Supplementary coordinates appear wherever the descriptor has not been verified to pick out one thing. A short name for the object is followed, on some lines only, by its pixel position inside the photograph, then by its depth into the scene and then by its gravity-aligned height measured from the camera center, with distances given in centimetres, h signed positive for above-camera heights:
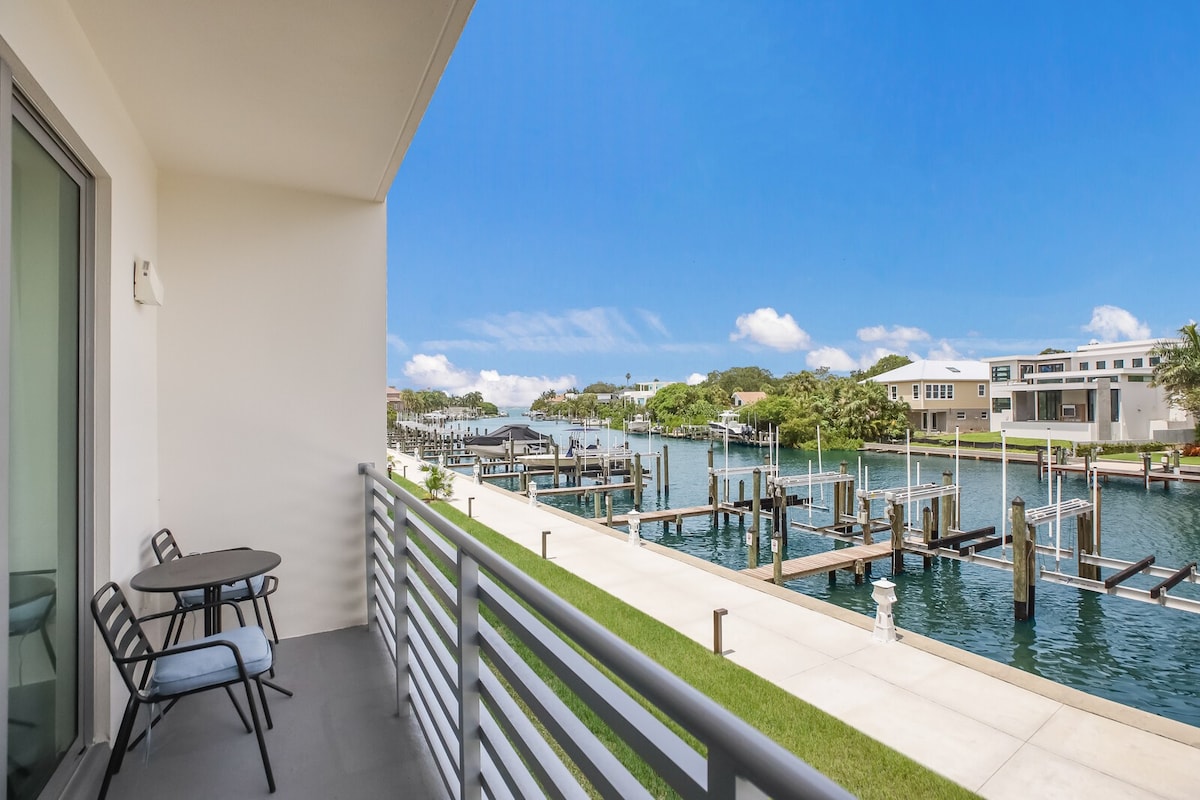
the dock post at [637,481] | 1705 -234
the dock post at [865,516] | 1098 -223
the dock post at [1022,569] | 801 -236
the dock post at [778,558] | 788 -215
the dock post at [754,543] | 909 -224
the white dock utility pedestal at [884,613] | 512 -188
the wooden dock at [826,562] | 830 -252
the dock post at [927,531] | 1049 -242
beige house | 3641 +3
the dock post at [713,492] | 1432 -226
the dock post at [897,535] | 991 -233
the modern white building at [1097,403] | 2544 -14
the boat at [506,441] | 2514 -171
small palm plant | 1318 -194
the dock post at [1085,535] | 970 -229
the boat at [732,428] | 4072 -195
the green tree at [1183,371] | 2423 +121
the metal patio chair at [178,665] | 178 -87
